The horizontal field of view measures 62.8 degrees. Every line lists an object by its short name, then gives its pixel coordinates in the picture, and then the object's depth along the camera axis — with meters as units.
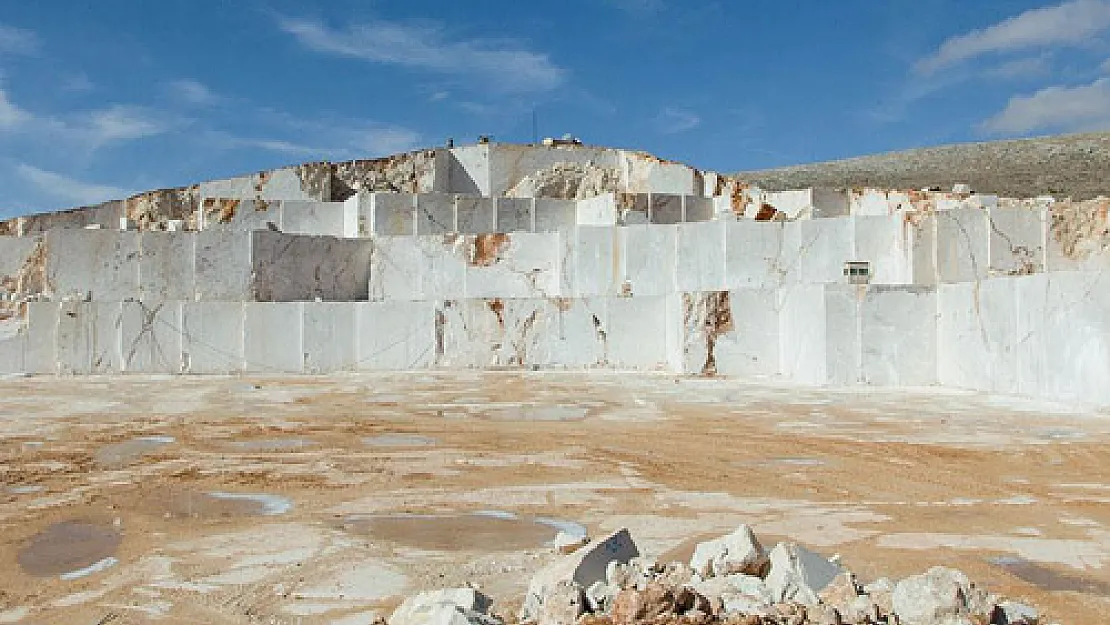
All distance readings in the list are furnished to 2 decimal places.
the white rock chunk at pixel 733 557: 2.97
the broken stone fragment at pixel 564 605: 2.63
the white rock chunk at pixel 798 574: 2.75
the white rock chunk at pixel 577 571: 2.79
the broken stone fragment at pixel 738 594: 2.67
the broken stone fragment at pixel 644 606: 2.54
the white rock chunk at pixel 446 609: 2.54
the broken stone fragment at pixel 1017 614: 2.74
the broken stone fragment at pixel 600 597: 2.71
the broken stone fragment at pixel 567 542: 3.64
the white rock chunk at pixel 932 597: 2.58
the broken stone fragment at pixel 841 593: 2.66
